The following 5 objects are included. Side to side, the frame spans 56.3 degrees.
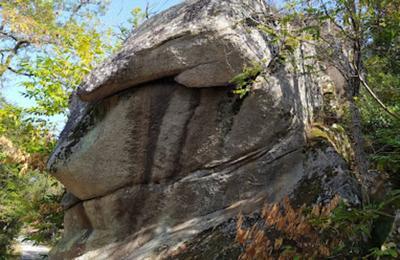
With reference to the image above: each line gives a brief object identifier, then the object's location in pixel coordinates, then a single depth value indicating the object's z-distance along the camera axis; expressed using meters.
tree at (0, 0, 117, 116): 9.63
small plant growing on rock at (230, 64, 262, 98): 4.40
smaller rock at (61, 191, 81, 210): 7.34
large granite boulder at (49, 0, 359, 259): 5.64
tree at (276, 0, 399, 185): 3.73
